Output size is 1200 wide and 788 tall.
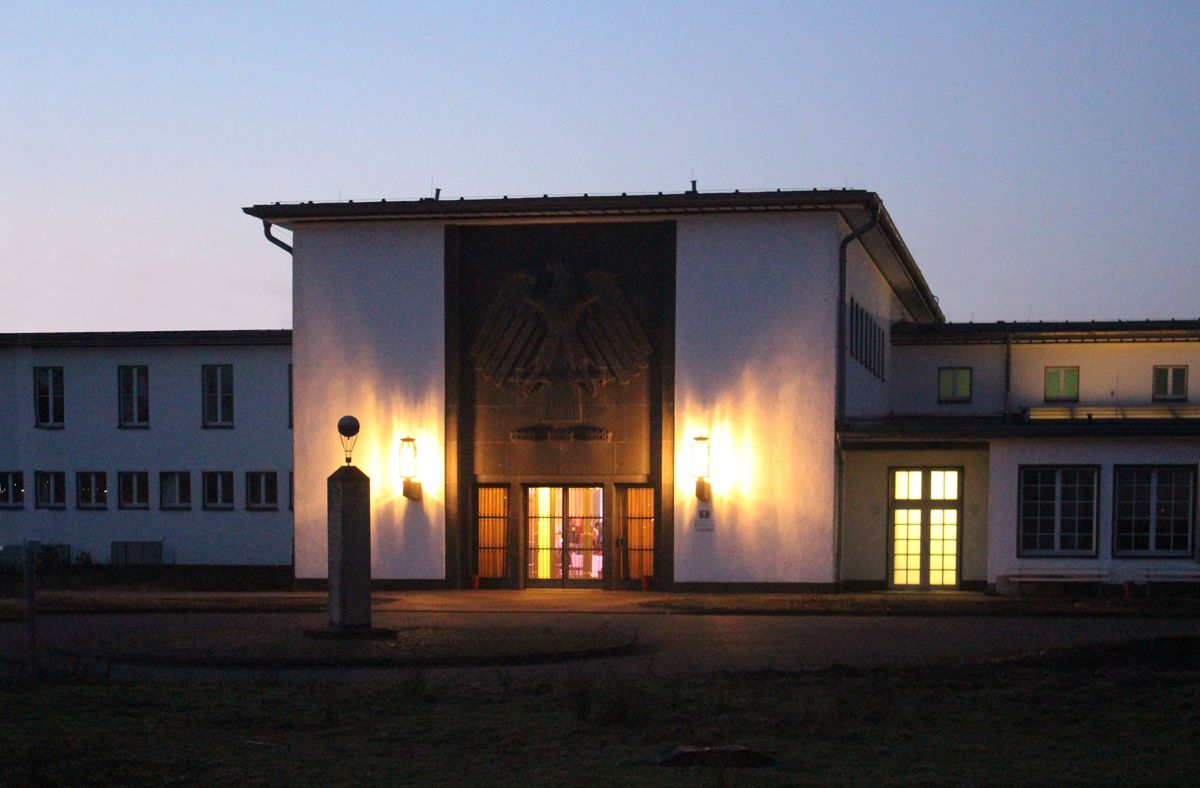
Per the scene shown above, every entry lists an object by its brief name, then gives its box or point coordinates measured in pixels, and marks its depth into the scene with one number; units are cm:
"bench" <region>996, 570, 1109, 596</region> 3064
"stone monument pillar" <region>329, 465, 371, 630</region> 2075
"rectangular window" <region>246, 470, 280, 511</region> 4253
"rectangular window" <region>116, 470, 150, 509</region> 4306
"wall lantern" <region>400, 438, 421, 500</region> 3156
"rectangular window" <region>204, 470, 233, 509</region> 4284
